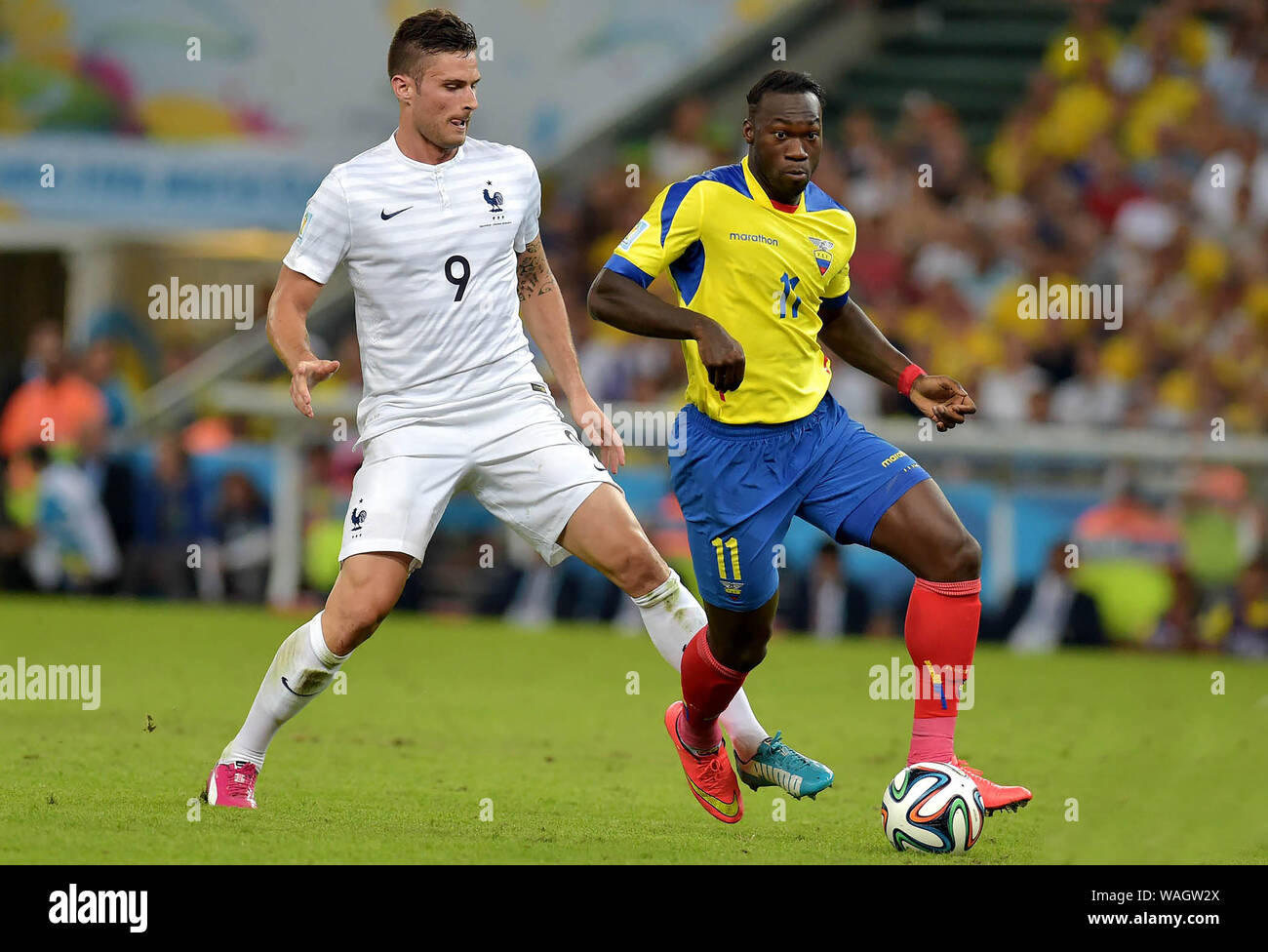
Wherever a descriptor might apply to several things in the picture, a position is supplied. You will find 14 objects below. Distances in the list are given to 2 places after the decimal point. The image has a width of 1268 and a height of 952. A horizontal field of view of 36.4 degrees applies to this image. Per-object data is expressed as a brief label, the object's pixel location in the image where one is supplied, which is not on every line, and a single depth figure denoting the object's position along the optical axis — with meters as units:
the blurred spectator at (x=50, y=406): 15.62
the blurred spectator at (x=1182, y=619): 13.13
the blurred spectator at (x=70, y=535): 15.32
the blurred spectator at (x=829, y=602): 13.79
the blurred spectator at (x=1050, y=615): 13.34
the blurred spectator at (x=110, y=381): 16.16
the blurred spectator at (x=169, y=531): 15.27
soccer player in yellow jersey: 6.09
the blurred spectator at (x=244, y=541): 15.15
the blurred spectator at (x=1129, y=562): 13.16
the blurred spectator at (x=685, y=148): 17.89
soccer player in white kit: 6.43
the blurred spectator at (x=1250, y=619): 12.87
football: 5.88
